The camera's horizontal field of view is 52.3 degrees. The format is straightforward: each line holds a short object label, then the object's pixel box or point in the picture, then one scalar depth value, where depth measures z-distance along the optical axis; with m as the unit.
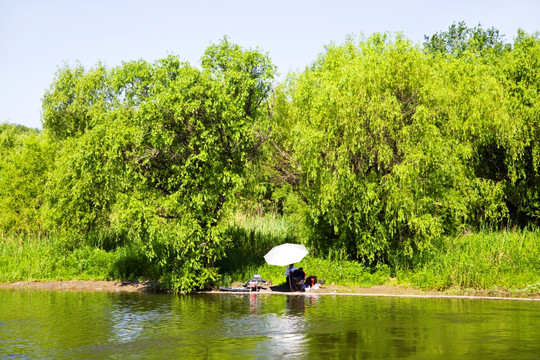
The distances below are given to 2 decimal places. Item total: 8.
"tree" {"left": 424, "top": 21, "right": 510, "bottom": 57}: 74.44
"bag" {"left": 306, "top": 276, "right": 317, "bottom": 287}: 27.00
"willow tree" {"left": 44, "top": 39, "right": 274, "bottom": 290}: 25.52
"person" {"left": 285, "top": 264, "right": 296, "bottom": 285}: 26.50
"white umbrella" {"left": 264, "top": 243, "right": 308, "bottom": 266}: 25.48
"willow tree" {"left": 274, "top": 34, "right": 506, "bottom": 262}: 25.86
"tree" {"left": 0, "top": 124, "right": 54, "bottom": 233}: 37.50
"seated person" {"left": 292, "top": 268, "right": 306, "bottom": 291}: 26.39
